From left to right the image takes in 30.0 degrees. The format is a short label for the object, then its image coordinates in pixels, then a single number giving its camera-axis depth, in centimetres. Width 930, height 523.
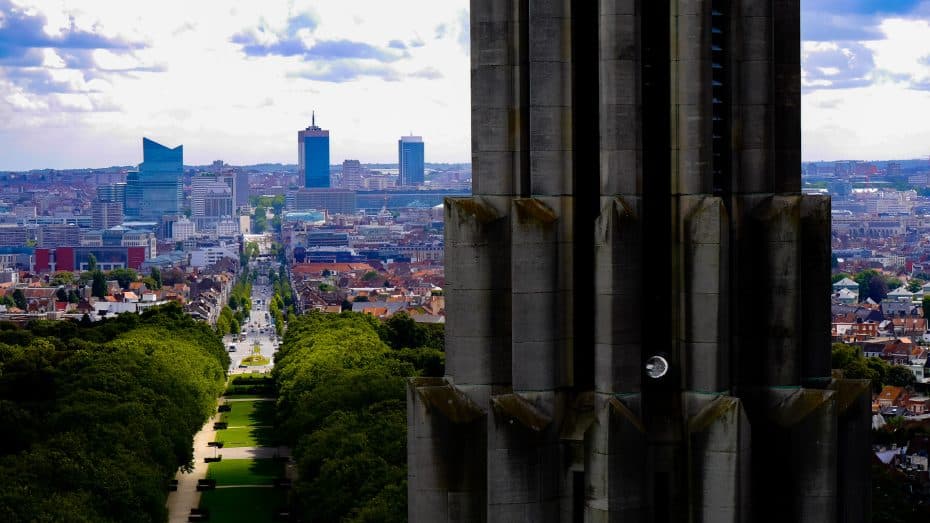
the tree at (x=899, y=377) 15138
